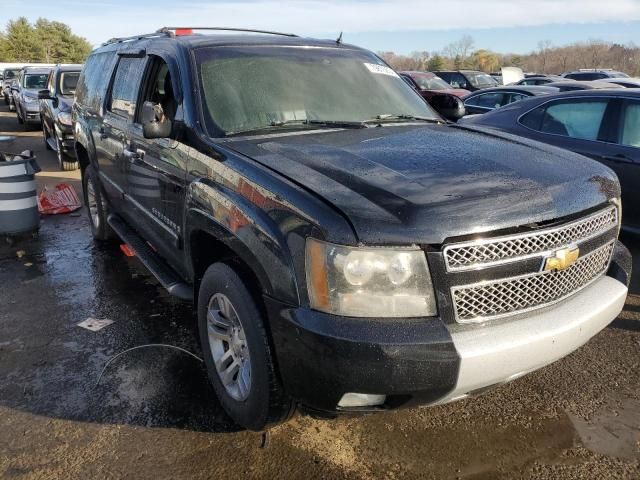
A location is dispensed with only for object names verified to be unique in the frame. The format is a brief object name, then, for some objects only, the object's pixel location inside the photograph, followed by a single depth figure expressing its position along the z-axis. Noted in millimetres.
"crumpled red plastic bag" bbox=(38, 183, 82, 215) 7266
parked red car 17844
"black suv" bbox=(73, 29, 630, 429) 2090
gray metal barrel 5852
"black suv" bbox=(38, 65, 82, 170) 9633
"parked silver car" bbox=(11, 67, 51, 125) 16016
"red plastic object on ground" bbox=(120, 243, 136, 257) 5514
